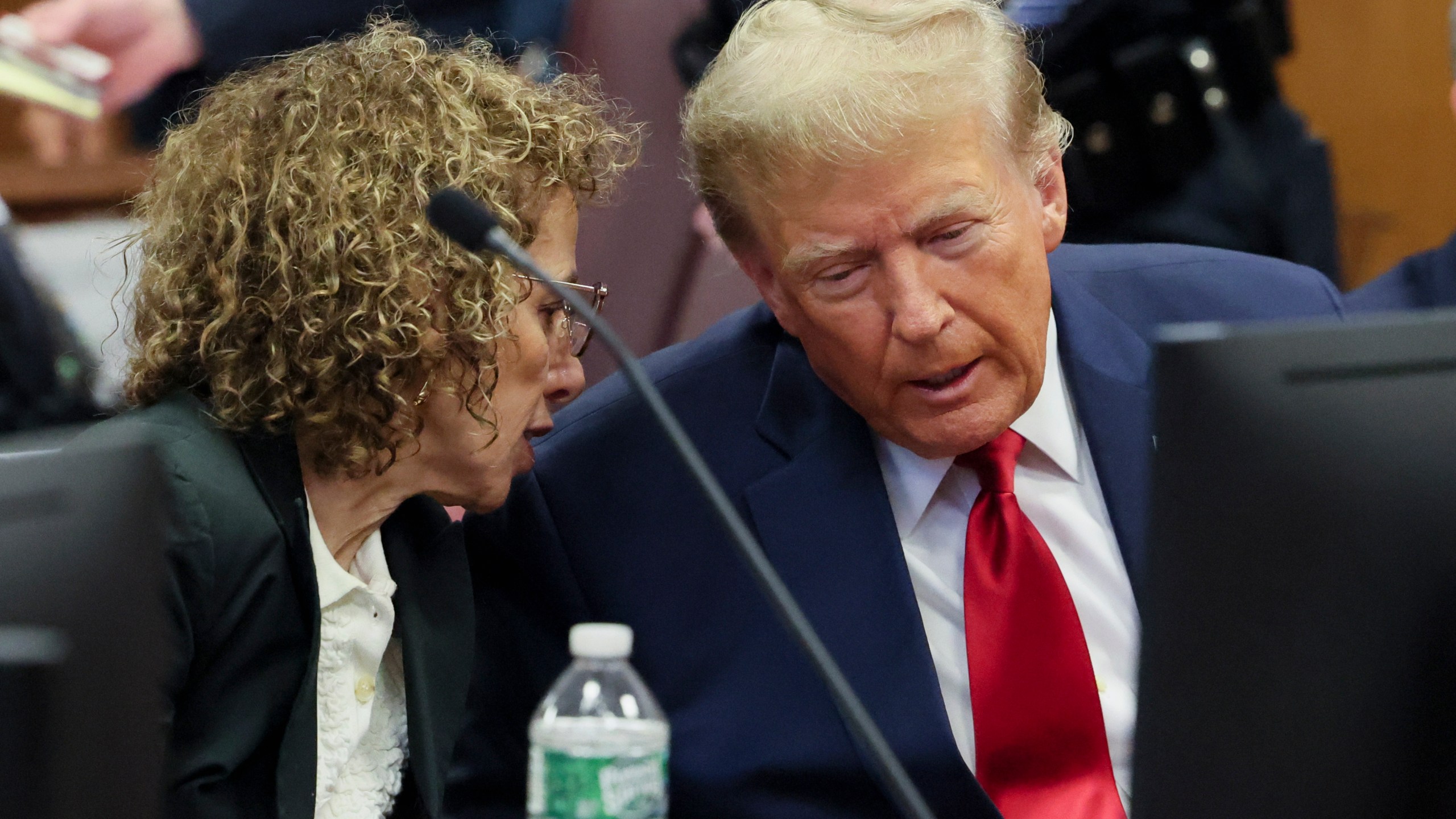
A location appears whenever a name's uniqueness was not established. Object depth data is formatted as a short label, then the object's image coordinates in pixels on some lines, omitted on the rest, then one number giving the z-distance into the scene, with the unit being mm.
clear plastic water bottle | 4652
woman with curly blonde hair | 4887
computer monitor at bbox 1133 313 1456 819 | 4572
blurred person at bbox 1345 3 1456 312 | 5133
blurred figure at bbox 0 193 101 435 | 5239
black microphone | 4658
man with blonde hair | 4943
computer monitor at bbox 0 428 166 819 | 4516
